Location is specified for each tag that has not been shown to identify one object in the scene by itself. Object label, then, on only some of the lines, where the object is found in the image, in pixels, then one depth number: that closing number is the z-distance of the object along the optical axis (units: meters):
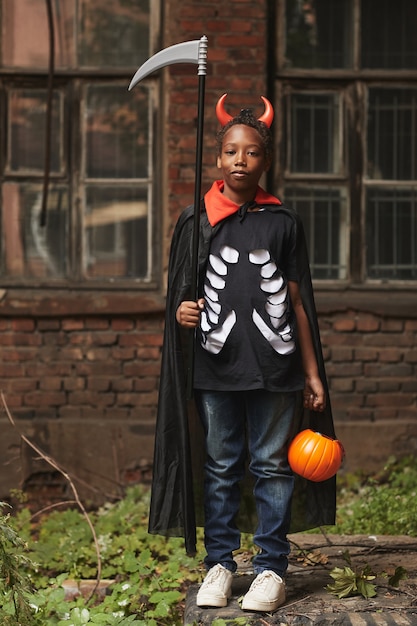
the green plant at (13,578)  3.27
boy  3.69
